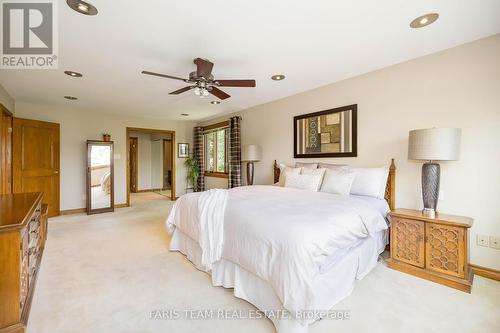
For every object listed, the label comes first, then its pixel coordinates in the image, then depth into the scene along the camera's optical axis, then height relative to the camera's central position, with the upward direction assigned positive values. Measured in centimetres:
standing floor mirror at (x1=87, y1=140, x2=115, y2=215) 528 -34
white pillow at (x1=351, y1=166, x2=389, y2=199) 293 -25
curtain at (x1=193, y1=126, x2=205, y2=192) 704 +13
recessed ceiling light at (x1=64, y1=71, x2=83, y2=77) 322 +126
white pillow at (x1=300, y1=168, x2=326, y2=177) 343 -13
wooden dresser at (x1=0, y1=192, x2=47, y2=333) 150 -73
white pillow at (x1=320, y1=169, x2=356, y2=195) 302 -25
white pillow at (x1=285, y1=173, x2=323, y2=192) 335 -28
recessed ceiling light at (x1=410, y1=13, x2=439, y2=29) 206 +132
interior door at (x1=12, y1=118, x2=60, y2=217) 433 +6
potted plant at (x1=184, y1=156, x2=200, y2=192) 704 -26
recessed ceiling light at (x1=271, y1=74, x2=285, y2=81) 346 +132
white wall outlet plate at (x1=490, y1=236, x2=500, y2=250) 235 -81
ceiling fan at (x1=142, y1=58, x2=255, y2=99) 255 +94
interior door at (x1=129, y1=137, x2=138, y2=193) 863 -9
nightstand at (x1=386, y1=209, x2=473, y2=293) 217 -85
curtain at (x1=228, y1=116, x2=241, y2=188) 553 +28
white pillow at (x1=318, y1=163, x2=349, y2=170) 331 -4
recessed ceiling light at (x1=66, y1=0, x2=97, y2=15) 182 +127
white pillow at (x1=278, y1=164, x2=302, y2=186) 372 -14
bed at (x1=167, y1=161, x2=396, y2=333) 157 -69
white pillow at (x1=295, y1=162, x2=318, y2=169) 376 -3
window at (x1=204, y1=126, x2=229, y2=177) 632 +34
